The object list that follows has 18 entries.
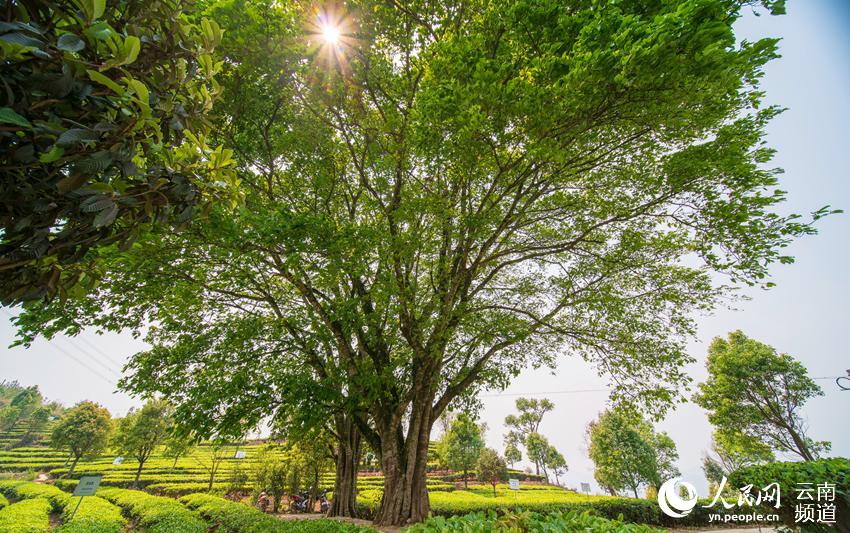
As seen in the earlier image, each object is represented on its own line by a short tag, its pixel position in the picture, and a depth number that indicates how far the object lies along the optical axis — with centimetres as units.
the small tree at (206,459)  3234
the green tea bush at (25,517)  855
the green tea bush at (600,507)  1359
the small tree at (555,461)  4375
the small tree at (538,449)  4184
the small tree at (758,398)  1828
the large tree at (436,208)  414
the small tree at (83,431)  2433
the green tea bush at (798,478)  499
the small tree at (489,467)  3466
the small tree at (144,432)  2238
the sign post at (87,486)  932
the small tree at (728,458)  1942
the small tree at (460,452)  3119
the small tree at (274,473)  1875
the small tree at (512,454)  4131
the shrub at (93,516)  821
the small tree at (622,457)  2895
